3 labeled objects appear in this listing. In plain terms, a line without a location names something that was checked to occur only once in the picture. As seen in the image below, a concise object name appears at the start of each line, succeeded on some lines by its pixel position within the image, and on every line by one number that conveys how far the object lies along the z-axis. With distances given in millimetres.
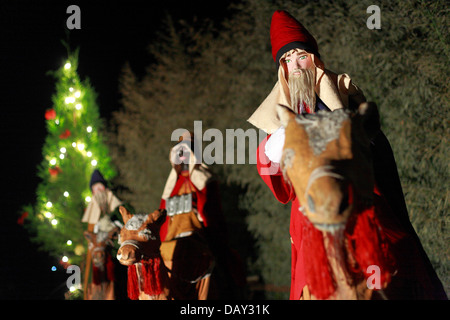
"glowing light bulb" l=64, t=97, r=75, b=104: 8289
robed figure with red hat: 1802
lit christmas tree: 7859
